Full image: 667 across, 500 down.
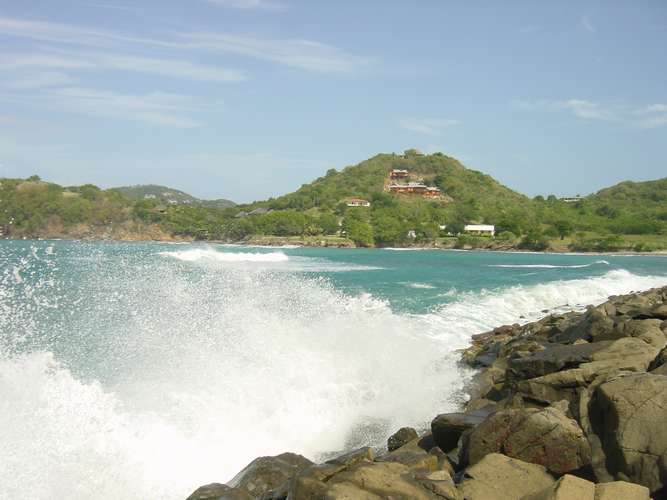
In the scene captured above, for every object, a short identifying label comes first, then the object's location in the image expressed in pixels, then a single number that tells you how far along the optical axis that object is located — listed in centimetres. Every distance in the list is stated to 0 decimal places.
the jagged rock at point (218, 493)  641
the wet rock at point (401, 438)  852
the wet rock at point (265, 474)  687
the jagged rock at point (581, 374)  797
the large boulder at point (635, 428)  535
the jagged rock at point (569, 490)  479
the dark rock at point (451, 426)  746
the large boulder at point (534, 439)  600
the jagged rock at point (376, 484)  520
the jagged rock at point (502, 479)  550
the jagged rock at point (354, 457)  635
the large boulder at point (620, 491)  477
